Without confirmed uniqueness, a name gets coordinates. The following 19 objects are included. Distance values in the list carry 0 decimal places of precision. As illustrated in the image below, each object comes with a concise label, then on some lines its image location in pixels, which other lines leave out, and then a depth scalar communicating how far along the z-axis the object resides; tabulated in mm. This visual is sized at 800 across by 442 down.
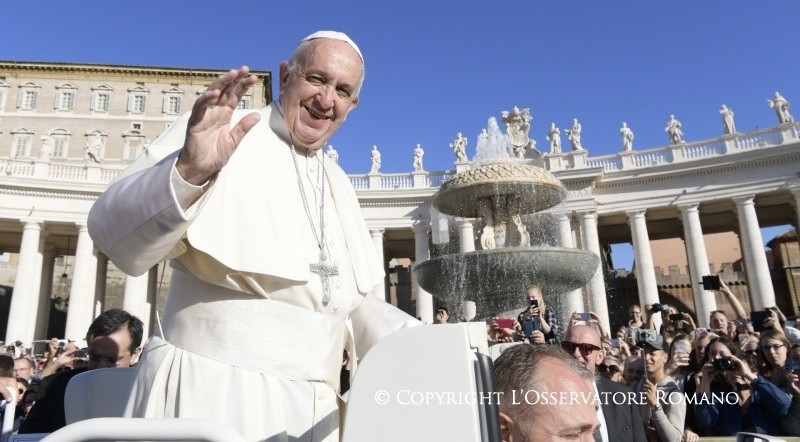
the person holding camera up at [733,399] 5141
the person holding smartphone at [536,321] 7973
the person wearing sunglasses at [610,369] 6586
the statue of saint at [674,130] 30828
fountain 11680
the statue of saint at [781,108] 28844
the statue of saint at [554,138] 32291
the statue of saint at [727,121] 29906
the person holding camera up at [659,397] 5016
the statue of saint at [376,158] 34500
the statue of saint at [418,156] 34219
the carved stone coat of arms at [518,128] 32375
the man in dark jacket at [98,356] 4211
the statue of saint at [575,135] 32188
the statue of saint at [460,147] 33531
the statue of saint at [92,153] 32884
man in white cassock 1611
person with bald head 1947
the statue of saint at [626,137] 31812
